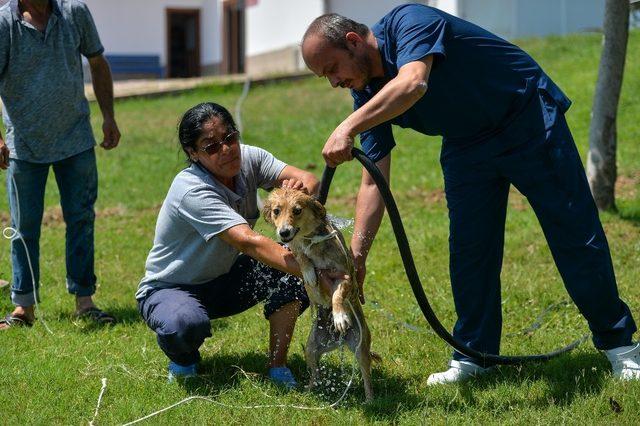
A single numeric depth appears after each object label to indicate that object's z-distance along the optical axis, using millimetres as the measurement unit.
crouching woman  4500
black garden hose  4117
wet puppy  3965
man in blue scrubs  3930
